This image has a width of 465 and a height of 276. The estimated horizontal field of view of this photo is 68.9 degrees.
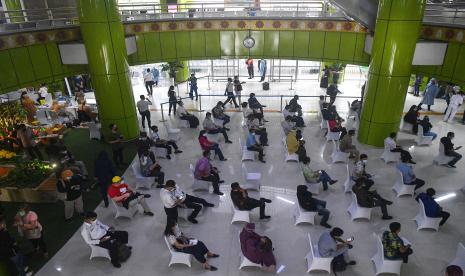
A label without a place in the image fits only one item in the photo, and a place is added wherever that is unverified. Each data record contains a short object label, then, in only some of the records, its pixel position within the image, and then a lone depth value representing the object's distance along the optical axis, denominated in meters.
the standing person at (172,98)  15.52
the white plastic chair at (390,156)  11.09
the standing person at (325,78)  20.89
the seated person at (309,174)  9.06
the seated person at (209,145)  11.10
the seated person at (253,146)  11.29
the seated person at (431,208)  7.75
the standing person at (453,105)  14.05
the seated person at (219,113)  13.79
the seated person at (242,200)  8.00
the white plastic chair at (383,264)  6.57
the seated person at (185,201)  7.60
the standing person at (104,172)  8.71
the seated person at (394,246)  6.48
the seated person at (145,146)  9.55
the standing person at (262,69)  22.37
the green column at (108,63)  11.28
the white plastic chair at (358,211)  8.23
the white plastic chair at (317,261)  6.70
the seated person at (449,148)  10.63
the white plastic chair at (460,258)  6.26
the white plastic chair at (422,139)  12.39
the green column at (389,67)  10.71
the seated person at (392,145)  10.81
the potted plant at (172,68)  21.02
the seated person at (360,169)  9.02
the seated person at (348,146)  10.82
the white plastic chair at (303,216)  8.08
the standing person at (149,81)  19.53
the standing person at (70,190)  8.16
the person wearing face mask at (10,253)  6.39
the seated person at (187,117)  14.45
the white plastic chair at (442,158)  10.82
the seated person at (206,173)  9.26
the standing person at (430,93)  15.72
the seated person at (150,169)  9.55
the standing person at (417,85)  18.88
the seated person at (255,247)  6.64
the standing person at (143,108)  13.76
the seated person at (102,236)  6.82
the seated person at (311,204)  7.88
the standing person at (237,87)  16.86
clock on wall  16.28
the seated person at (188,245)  6.80
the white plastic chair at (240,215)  8.16
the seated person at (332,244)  6.52
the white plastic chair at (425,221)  7.85
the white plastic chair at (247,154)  11.44
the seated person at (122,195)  8.01
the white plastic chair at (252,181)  9.33
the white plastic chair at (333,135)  12.65
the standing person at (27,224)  6.84
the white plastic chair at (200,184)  9.55
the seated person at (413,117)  13.34
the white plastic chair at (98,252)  7.17
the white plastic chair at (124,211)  8.37
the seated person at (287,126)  12.34
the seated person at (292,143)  11.06
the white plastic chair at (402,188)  9.17
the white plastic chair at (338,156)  11.11
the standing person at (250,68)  22.79
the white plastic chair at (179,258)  6.87
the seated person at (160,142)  11.60
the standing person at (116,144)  10.89
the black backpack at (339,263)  6.79
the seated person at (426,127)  12.43
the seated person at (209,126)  12.56
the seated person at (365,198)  8.03
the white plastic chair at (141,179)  9.59
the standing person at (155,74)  22.16
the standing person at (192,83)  18.08
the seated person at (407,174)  9.11
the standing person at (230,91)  16.55
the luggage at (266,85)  20.73
